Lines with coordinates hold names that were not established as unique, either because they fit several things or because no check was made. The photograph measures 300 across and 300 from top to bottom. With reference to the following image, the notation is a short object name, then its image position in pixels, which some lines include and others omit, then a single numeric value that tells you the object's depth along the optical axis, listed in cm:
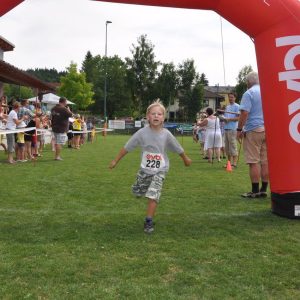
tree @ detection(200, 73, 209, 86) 5928
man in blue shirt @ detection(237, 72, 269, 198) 543
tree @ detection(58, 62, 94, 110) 4774
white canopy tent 2535
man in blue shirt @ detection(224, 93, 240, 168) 920
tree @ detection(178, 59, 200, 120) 5743
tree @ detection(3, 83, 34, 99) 6316
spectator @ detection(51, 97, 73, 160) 1082
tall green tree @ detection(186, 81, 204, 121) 5631
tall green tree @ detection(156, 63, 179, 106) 5543
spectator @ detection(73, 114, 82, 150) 1635
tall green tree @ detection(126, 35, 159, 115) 5587
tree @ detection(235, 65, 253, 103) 6419
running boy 409
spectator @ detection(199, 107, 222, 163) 1042
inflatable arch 417
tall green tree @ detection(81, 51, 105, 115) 6590
